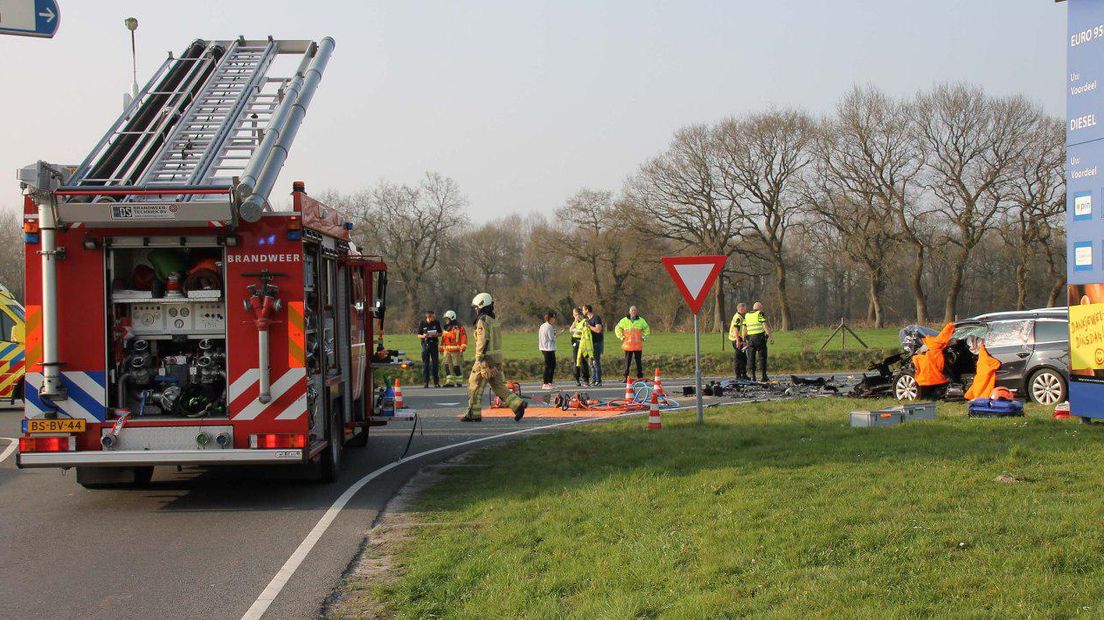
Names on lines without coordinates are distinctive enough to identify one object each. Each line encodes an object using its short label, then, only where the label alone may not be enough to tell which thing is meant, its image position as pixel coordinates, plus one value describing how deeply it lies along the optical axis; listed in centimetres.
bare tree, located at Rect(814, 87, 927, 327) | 5466
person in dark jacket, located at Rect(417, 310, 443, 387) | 2452
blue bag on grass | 1278
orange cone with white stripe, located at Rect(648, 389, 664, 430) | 1337
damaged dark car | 1537
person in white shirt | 2302
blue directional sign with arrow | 808
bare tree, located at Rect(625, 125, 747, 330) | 5666
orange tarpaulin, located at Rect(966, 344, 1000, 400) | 1448
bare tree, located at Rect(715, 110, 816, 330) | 5716
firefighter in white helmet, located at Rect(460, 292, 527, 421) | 1400
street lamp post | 1147
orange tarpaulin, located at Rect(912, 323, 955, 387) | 1580
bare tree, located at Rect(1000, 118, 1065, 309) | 5153
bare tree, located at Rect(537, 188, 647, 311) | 5959
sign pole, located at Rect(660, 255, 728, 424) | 1303
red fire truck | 884
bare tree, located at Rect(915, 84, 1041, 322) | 5303
